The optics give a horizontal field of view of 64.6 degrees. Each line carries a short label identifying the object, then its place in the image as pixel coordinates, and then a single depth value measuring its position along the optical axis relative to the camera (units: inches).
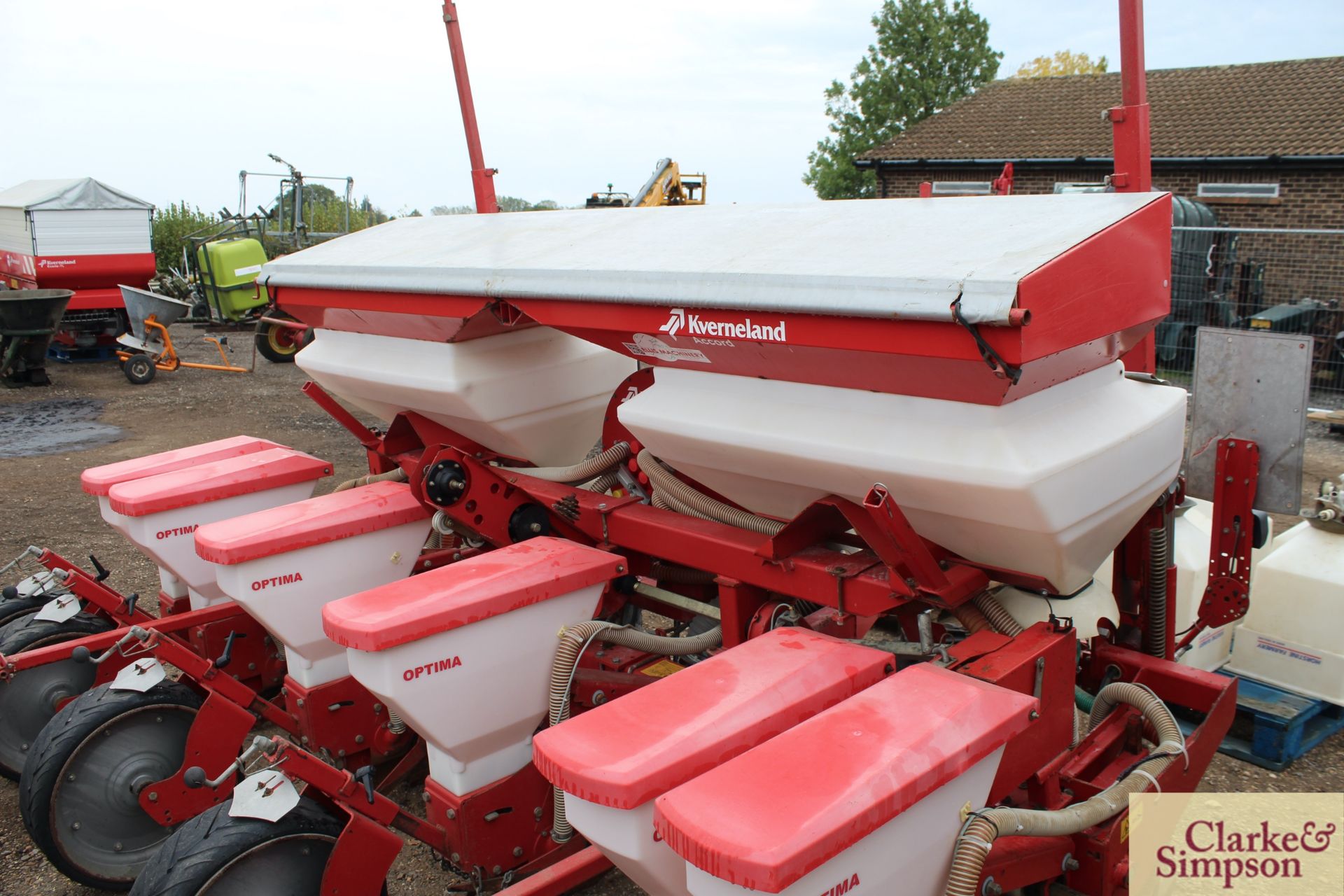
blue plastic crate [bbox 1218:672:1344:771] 141.2
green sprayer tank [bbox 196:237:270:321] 536.7
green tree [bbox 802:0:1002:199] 1236.5
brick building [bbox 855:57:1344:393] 459.8
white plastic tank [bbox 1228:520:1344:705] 146.1
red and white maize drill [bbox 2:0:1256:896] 72.9
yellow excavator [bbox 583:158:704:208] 485.1
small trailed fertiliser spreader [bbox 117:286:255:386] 456.4
